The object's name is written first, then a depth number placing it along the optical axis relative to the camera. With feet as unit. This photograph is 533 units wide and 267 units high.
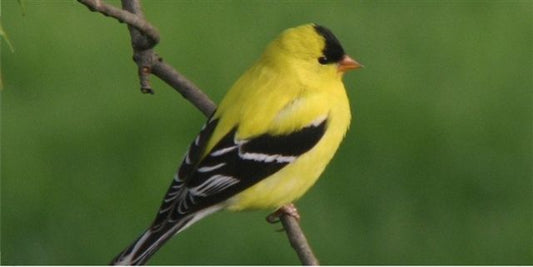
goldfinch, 18.79
